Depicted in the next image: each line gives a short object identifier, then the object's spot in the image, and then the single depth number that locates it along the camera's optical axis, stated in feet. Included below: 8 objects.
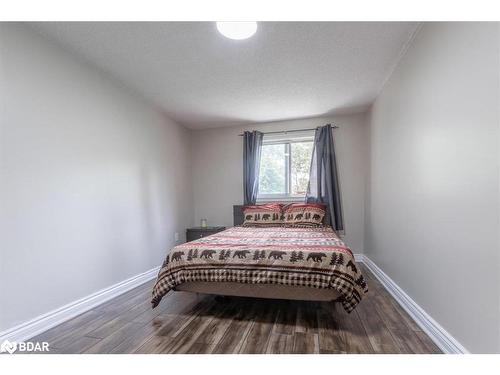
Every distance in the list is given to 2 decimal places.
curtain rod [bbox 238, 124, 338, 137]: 13.02
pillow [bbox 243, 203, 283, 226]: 11.64
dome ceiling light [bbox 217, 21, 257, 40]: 5.72
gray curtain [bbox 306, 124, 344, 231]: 12.14
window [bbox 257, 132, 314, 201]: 13.20
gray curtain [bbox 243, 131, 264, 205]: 13.23
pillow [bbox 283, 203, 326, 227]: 11.00
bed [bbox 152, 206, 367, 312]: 5.97
